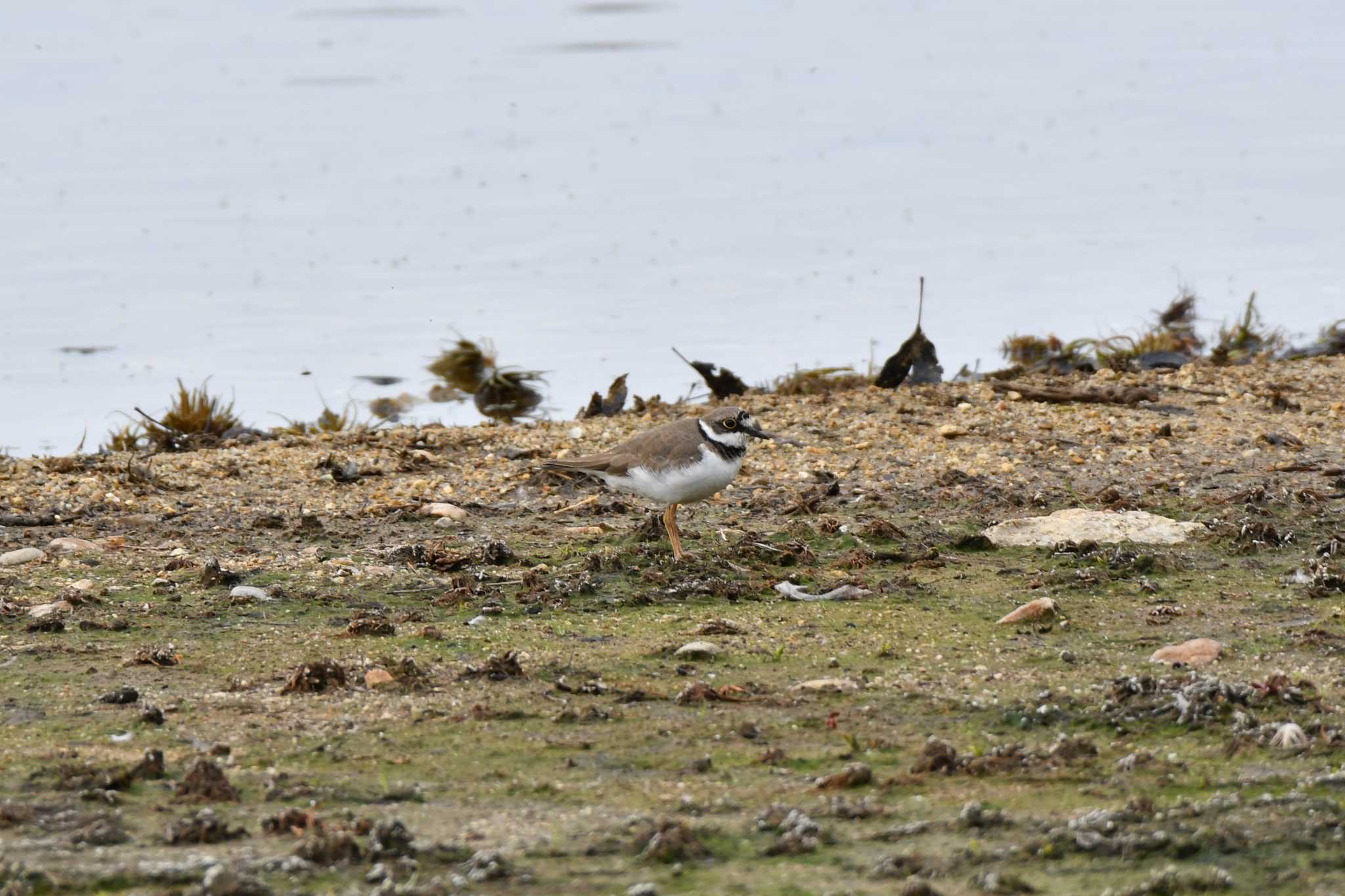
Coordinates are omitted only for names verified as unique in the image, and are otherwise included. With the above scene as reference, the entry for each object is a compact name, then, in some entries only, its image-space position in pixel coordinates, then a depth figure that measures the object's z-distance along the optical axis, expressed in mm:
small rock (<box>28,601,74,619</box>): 11922
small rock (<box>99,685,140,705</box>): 10039
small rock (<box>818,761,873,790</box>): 8383
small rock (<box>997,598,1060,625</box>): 11422
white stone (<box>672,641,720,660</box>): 10836
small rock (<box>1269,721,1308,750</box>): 8695
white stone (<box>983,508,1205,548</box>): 13539
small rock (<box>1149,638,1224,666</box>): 10312
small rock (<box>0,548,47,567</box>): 13352
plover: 13266
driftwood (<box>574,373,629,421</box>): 18859
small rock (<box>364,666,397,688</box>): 10242
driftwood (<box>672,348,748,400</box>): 19172
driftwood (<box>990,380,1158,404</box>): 17625
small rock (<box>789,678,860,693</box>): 10055
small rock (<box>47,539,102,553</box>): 13695
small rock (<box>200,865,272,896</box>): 6988
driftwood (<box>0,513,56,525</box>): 14609
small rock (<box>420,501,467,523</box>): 14977
